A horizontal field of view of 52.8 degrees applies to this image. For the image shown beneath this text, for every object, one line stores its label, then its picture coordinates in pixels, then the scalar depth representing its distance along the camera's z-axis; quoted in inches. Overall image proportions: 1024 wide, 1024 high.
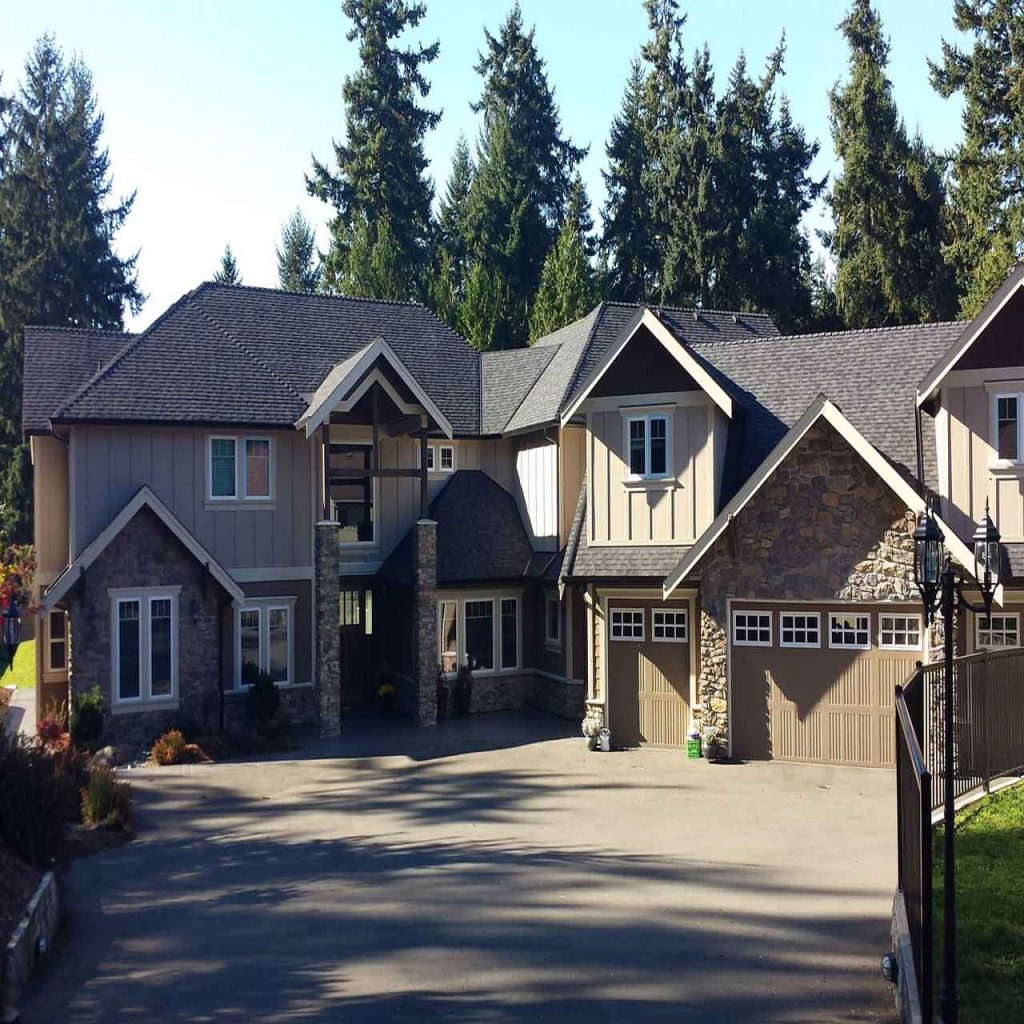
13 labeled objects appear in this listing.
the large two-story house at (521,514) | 713.6
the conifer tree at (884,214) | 1662.2
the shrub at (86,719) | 774.5
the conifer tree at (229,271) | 2564.0
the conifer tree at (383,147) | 2028.8
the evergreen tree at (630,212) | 1948.8
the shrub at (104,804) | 583.5
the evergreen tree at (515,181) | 1932.0
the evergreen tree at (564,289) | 1643.7
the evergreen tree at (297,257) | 2743.6
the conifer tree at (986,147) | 1441.9
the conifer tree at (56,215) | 1788.9
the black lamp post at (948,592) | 292.0
